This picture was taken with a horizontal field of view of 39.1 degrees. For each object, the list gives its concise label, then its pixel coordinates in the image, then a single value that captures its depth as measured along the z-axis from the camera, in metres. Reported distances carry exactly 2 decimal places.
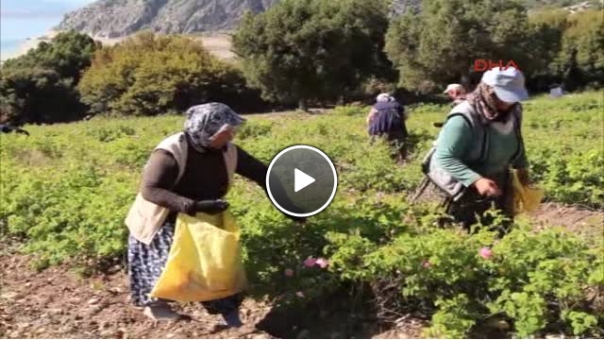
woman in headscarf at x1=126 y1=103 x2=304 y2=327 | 4.10
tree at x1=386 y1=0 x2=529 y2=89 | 37.19
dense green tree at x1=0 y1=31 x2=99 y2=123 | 42.78
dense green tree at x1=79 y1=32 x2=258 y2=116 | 41.41
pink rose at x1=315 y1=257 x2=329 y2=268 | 4.24
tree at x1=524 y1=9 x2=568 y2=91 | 37.94
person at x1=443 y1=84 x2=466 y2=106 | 8.42
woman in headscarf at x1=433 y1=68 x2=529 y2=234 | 4.07
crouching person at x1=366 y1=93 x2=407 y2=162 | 10.57
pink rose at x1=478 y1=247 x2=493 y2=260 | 3.96
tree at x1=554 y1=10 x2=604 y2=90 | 45.47
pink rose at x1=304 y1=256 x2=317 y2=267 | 4.32
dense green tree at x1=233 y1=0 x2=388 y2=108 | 35.91
